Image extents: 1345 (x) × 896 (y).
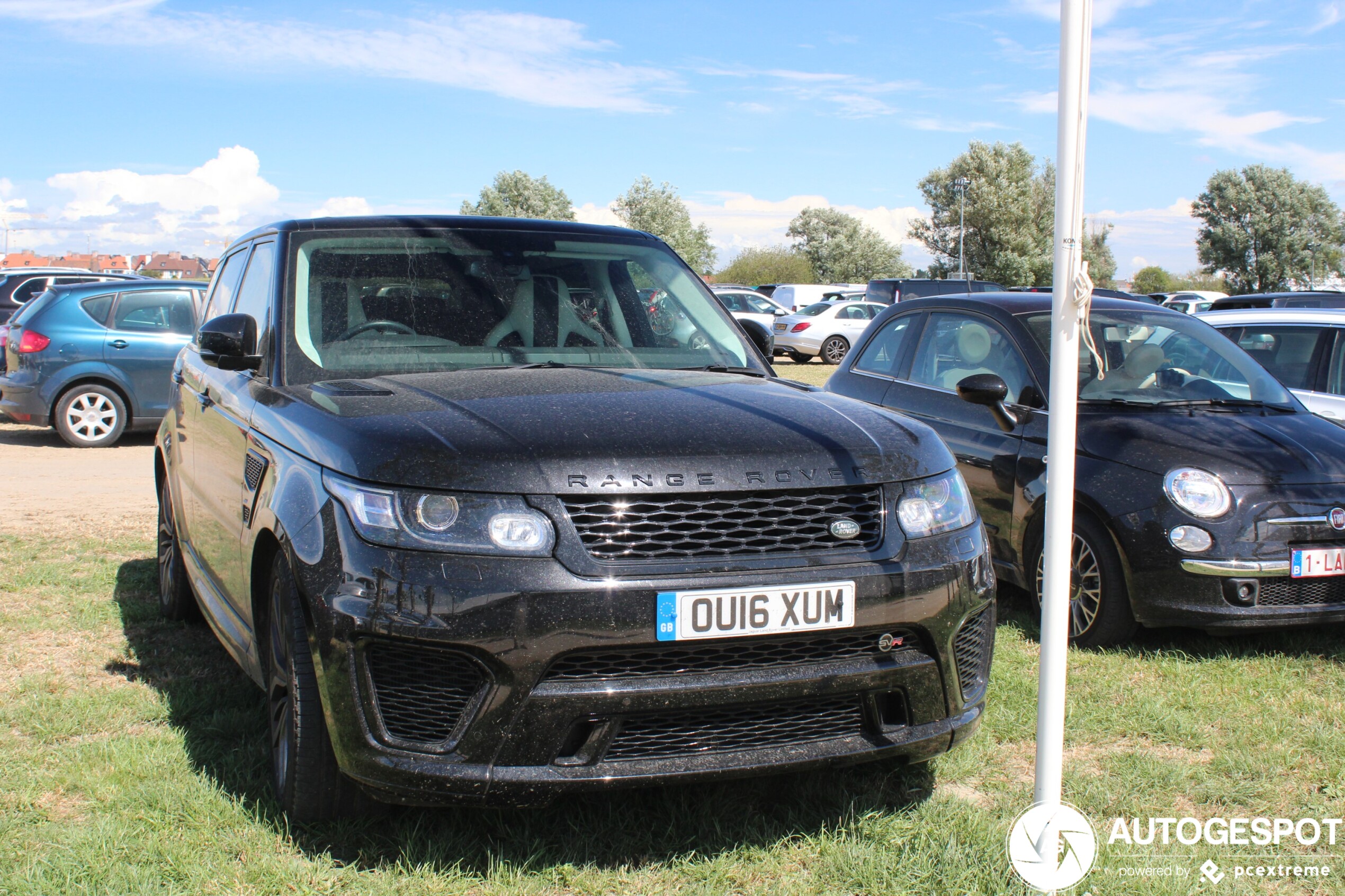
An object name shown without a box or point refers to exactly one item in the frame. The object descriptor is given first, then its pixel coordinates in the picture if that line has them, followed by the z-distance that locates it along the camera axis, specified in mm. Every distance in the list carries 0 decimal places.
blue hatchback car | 11711
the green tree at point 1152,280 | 94000
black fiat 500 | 4523
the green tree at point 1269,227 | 69000
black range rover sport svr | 2518
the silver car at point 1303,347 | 6797
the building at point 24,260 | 82188
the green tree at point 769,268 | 88250
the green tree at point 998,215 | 71500
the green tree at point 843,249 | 97312
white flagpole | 2371
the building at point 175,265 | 89062
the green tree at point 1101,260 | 80500
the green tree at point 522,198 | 79938
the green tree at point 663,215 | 80688
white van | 39438
